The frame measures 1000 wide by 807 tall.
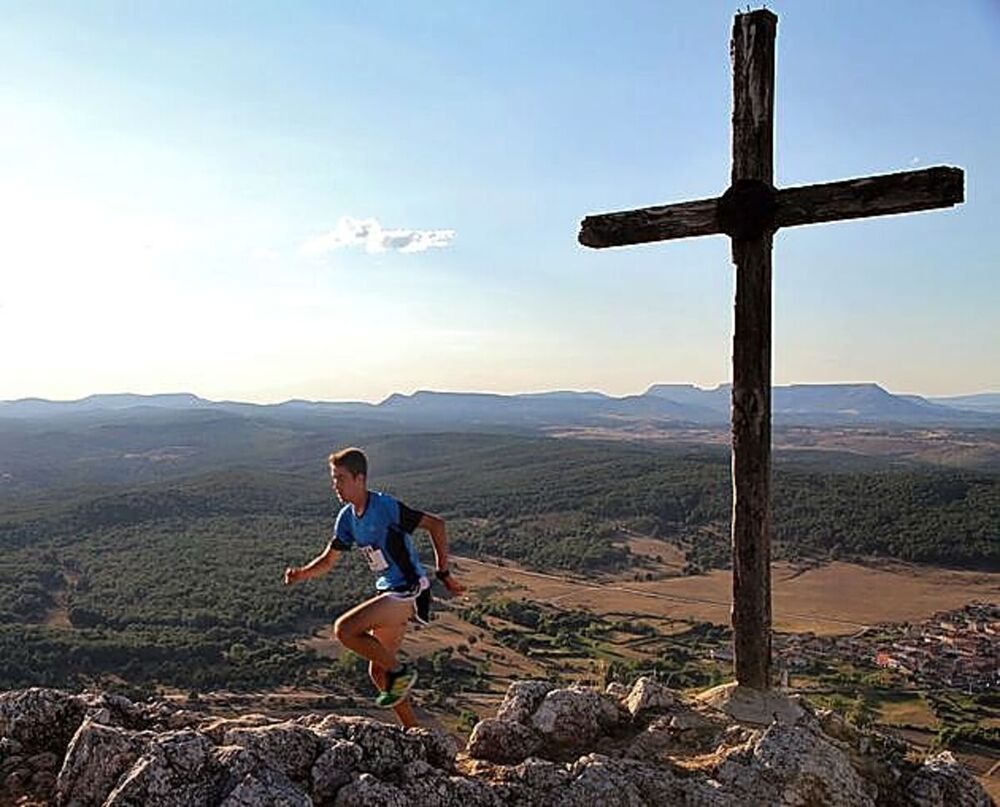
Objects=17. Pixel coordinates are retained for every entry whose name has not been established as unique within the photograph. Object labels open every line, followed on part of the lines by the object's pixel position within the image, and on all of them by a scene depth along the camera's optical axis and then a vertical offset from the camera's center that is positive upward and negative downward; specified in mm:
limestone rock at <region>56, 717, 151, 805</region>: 4309 -1782
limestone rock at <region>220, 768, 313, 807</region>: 4031 -1812
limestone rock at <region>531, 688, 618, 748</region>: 5512 -2026
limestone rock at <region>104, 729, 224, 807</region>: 4047 -1755
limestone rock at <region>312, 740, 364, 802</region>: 4453 -1889
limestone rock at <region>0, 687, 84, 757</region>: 4984 -1804
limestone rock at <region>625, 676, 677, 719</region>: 5891 -2027
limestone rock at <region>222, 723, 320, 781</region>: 4527 -1797
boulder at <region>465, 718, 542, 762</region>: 5355 -2102
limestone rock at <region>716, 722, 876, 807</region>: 4852 -2104
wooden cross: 6023 +584
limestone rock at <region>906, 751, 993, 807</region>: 5070 -2274
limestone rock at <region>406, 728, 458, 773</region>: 4938 -1969
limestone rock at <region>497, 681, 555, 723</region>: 5703 -1980
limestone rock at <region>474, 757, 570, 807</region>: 4562 -2032
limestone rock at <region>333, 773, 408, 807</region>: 4320 -1941
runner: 5262 -1042
